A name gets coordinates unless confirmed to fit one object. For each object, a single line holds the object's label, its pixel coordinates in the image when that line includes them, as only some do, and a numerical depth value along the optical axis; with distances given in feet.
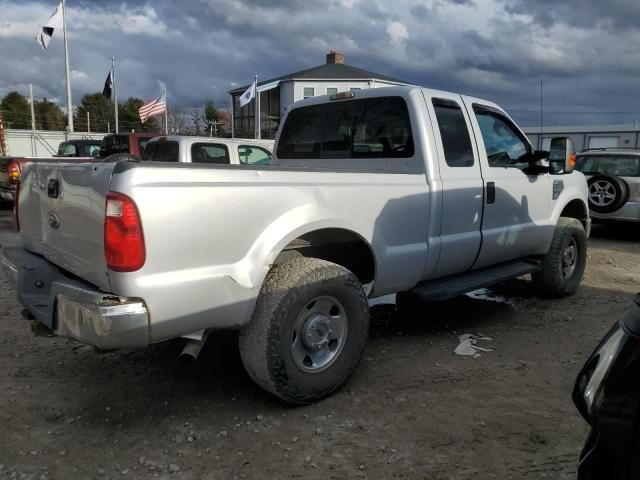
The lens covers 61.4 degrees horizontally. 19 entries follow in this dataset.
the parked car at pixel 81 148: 51.37
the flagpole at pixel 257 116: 85.40
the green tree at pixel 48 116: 211.82
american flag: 78.69
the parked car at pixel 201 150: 28.07
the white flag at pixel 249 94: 80.89
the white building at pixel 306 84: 107.04
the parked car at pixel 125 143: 37.91
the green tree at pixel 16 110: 190.00
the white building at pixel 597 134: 78.02
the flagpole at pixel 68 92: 96.32
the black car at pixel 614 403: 4.24
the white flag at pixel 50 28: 83.35
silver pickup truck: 8.54
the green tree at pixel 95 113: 207.82
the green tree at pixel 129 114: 195.72
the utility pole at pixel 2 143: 66.55
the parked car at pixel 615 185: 29.19
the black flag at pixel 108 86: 103.96
